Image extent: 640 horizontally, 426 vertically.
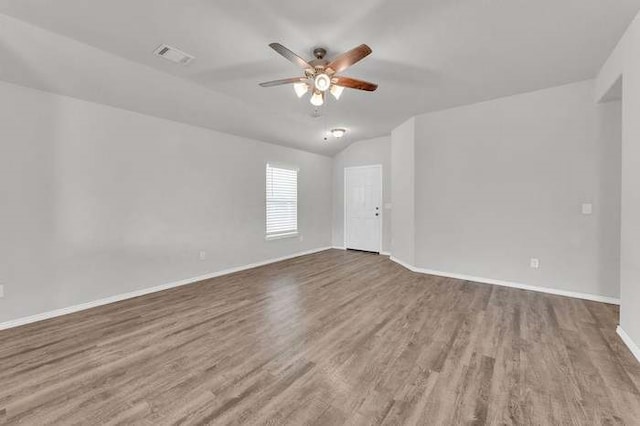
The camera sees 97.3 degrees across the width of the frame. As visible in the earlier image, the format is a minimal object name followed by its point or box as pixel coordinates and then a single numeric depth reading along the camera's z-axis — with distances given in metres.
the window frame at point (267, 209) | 5.78
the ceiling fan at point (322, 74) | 2.36
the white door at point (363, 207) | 6.64
